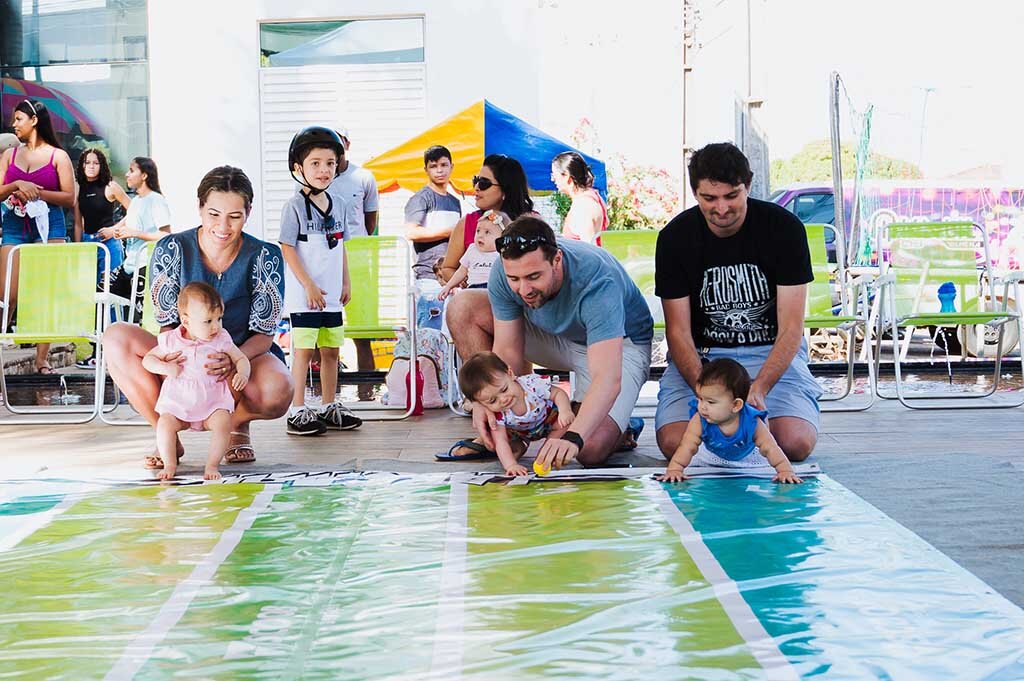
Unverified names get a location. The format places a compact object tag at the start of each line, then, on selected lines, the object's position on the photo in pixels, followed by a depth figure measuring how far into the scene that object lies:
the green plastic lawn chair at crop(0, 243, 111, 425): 5.55
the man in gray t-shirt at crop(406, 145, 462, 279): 6.31
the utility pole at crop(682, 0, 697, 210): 15.64
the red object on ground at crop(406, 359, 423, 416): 5.62
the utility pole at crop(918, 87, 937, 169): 10.95
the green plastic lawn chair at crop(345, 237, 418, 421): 5.79
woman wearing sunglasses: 4.96
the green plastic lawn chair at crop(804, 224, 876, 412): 5.40
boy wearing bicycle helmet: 4.96
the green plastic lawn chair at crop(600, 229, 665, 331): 5.81
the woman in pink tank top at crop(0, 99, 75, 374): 7.02
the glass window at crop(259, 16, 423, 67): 10.13
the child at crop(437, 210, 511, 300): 5.04
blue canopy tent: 7.75
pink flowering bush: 12.41
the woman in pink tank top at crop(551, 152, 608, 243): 6.23
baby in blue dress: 3.45
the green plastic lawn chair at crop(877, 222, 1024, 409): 5.88
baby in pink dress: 3.77
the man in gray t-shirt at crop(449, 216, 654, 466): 3.46
